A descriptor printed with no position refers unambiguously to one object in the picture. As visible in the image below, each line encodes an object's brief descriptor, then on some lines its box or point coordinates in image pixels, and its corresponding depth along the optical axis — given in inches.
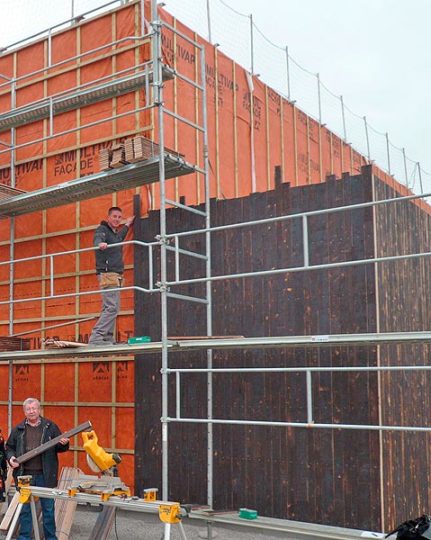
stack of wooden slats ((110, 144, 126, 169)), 378.7
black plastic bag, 243.1
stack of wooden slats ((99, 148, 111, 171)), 386.3
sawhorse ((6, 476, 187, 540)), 254.2
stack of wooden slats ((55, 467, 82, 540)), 353.1
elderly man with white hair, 322.7
